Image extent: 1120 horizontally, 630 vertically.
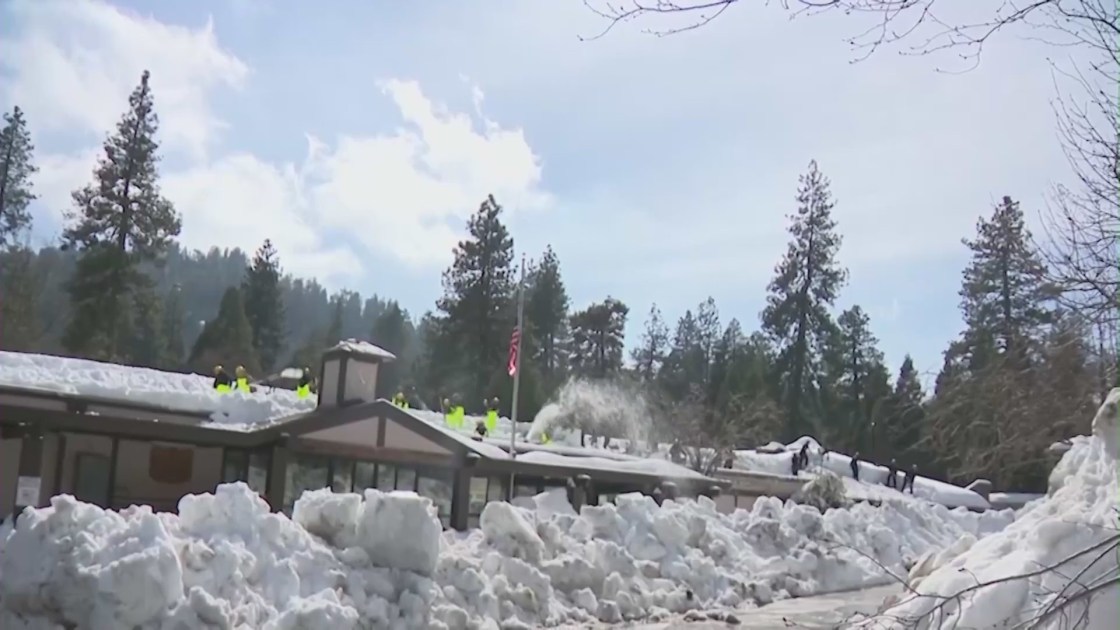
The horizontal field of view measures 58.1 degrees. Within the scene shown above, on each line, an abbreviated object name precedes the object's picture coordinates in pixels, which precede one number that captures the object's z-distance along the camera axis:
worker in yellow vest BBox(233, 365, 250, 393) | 26.19
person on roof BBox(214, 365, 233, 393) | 24.81
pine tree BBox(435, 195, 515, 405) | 53.97
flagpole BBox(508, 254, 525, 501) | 25.56
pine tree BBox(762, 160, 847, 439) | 58.41
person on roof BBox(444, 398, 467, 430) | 31.20
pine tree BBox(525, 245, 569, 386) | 60.12
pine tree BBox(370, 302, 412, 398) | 66.75
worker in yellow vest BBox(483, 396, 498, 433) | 32.16
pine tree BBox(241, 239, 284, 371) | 54.03
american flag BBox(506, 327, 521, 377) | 27.80
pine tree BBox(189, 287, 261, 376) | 46.56
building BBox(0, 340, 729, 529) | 17.86
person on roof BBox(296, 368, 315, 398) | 26.46
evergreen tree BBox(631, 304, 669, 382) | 70.62
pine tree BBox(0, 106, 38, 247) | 44.56
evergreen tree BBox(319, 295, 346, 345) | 58.64
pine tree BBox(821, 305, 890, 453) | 55.12
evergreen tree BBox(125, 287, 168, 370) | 42.16
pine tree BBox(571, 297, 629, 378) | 61.88
